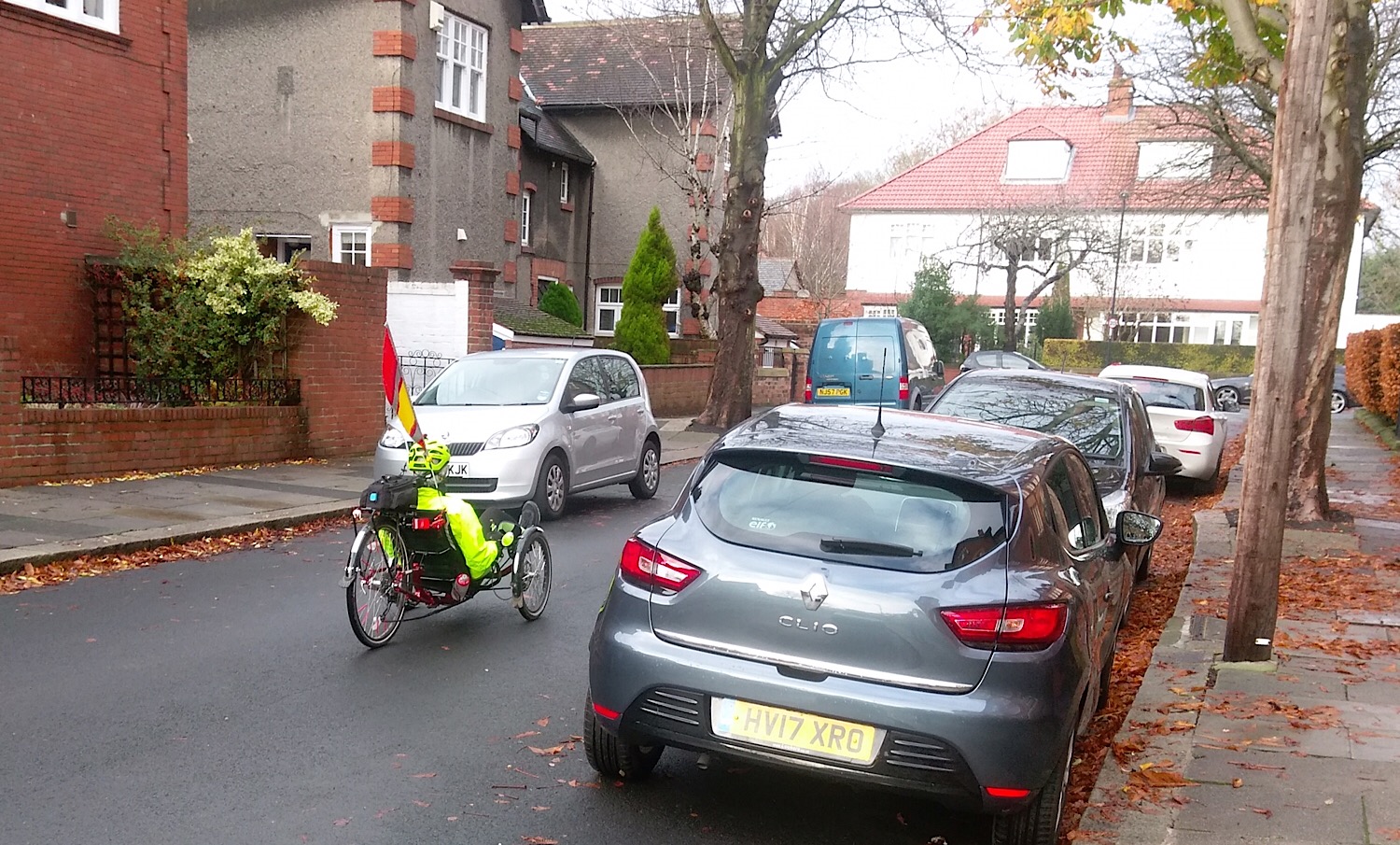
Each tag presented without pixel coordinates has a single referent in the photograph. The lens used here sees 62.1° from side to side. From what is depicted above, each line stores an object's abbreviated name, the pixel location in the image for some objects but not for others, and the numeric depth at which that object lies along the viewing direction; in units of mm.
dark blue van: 20703
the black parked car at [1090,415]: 8914
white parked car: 14477
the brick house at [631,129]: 32031
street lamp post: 44519
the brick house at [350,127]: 21875
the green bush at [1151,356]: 48062
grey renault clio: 3869
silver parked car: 10766
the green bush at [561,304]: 30594
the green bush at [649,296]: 28047
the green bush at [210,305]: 13609
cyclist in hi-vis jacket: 6691
